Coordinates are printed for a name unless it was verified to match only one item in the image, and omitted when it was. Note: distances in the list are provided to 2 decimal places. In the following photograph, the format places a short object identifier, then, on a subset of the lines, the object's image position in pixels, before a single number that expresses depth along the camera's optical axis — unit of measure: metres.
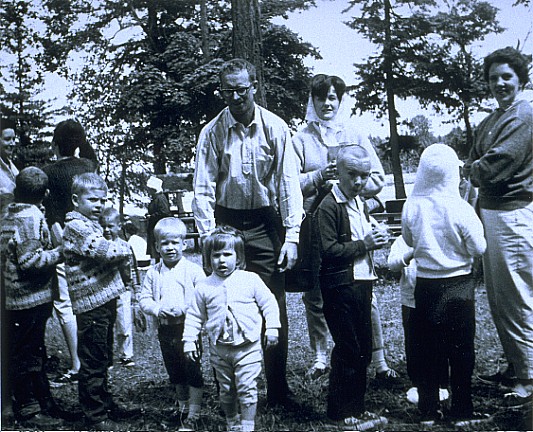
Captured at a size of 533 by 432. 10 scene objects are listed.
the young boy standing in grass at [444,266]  3.44
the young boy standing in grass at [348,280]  3.51
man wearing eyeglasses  3.80
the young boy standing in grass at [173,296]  3.76
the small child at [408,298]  3.64
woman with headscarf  4.10
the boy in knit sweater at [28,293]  4.07
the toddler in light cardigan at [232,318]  3.50
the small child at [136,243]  4.27
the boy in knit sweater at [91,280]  3.75
